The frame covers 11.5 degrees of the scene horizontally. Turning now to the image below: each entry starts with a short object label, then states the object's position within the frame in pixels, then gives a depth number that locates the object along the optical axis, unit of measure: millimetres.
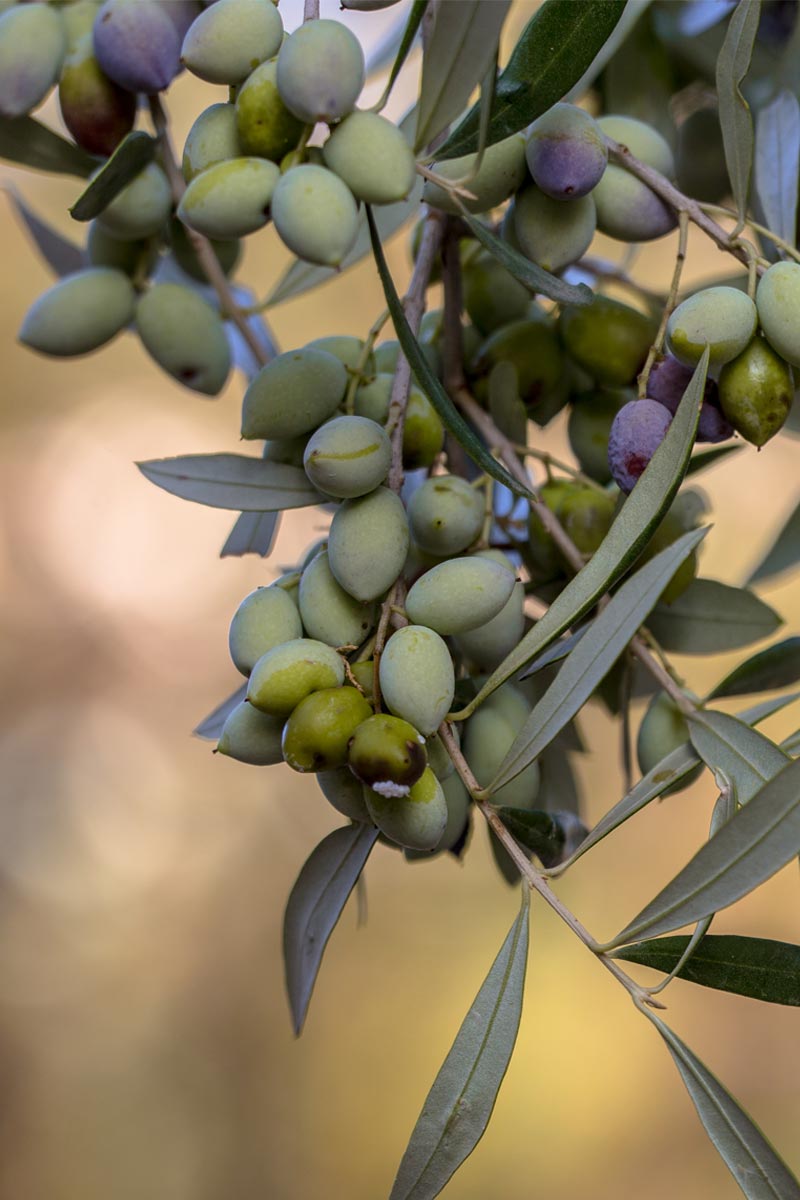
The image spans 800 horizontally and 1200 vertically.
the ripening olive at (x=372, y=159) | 751
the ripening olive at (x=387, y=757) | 738
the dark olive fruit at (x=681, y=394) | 773
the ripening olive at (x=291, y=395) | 777
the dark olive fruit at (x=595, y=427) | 839
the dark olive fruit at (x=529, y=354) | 831
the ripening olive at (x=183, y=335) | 855
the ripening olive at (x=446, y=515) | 783
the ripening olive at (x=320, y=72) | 744
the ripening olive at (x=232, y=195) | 757
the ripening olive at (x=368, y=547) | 761
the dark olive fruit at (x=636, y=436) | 764
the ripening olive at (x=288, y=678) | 753
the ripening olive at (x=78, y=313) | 853
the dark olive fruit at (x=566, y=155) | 765
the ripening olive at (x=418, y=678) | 747
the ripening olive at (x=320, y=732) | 745
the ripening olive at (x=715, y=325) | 755
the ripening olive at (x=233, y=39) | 762
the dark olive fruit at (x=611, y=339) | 814
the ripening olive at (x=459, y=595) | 760
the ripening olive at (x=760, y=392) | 761
